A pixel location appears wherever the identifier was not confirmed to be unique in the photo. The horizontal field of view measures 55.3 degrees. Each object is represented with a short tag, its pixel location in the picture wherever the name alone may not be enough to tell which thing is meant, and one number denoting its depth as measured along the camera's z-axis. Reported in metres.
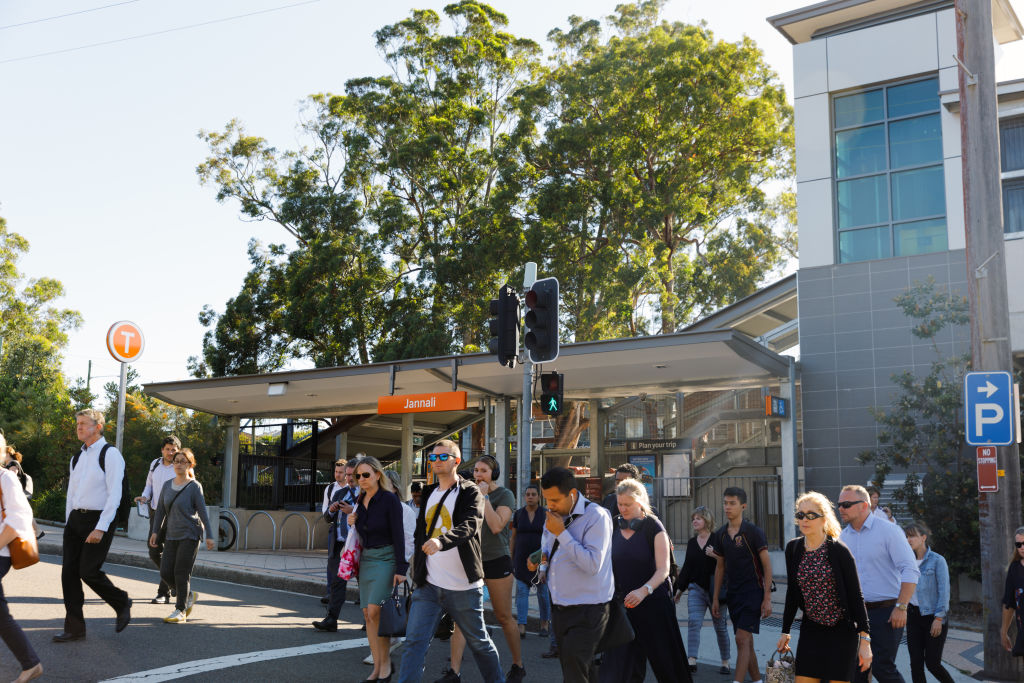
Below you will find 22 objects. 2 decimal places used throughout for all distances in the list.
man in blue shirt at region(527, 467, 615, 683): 5.68
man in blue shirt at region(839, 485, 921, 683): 6.44
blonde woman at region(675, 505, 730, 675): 8.59
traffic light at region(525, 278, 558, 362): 10.90
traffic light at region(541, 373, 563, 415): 11.73
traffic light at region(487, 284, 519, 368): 11.29
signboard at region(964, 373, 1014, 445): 8.92
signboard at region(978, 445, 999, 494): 8.90
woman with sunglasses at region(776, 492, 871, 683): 5.46
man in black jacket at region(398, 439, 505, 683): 6.59
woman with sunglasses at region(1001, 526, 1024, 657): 8.17
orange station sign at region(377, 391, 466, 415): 15.52
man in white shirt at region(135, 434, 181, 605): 10.79
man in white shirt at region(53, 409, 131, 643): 8.08
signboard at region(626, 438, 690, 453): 20.33
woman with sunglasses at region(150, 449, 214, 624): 9.66
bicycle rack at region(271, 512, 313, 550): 20.39
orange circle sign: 14.69
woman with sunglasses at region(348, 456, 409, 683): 7.24
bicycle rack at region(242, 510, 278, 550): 20.15
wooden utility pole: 8.85
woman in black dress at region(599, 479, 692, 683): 6.05
